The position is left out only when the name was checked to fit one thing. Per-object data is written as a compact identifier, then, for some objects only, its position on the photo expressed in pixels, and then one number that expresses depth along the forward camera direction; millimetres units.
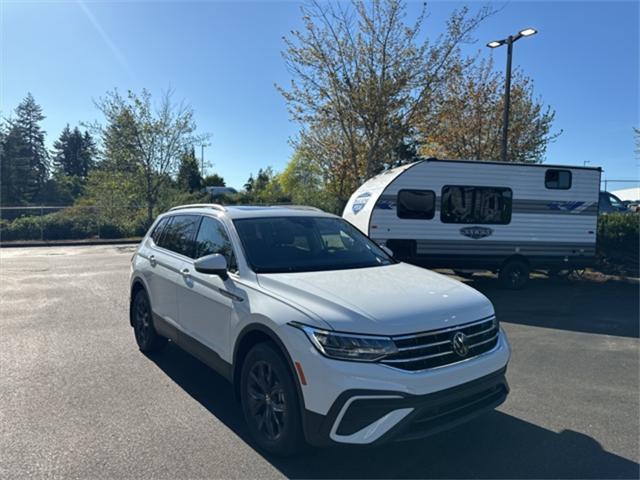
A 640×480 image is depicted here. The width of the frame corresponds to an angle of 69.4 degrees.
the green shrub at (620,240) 12953
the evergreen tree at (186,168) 25688
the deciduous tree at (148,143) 24172
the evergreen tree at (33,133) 66062
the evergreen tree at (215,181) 67500
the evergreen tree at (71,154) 81375
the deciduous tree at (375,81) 17203
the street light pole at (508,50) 13022
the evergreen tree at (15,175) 47844
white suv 2855
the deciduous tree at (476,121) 20000
